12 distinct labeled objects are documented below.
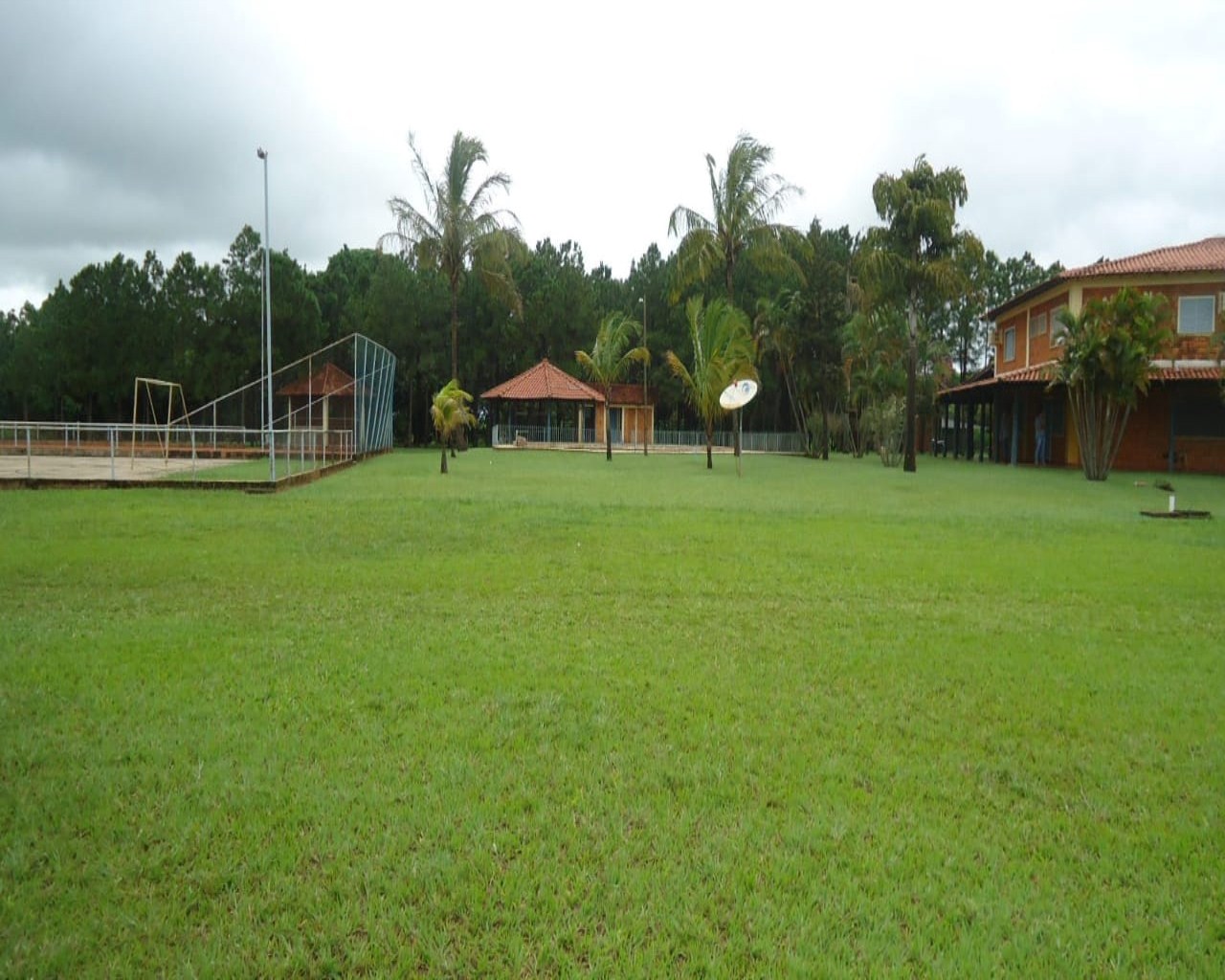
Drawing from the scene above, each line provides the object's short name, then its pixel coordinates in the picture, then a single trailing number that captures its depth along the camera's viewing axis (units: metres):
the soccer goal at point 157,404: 37.06
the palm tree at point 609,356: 32.47
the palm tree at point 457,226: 31.59
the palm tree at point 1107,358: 21.83
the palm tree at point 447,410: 23.17
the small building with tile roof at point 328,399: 23.31
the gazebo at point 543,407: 41.19
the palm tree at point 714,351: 25.75
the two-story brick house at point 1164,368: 26.73
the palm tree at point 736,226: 28.67
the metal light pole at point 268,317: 16.02
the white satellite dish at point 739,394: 23.55
